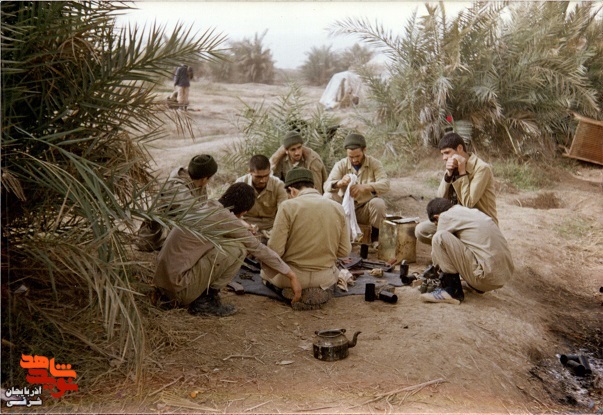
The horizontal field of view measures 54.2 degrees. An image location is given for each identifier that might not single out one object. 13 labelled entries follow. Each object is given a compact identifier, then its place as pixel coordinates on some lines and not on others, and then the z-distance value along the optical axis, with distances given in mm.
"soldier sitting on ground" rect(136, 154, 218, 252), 3863
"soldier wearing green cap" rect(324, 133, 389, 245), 7570
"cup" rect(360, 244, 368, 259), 7254
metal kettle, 4395
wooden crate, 12755
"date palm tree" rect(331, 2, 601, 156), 11992
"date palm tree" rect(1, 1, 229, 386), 3545
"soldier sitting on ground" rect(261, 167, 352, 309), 5484
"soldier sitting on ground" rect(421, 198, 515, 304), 5641
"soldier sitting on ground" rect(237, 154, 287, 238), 6938
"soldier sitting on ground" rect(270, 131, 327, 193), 7902
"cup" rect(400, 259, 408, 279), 6332
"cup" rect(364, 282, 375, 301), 5734
